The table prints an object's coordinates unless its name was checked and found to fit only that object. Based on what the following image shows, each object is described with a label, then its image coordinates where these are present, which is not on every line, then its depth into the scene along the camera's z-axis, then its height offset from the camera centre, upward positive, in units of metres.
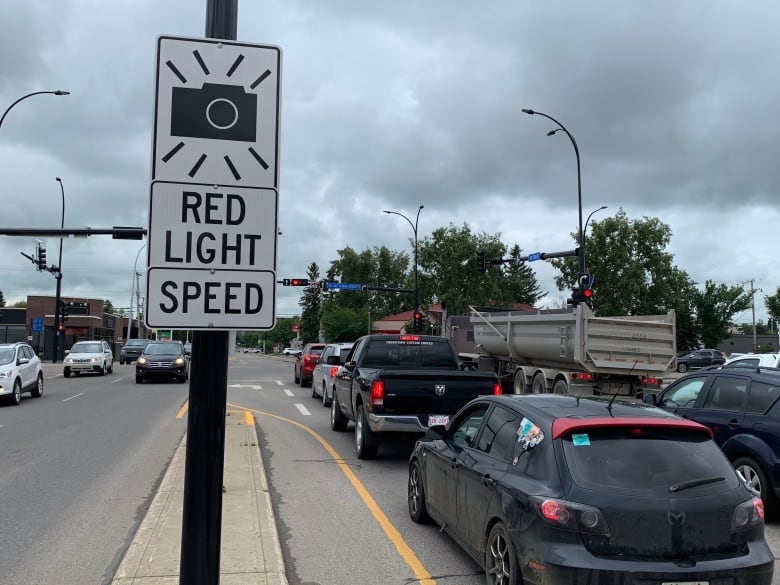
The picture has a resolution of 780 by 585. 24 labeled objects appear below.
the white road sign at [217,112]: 3.17 +1.03
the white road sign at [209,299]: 3.04 +0.18
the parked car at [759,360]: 21.52 -0.50
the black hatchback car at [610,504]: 4.20 -1.00
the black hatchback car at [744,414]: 7.48 -0.80
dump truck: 17.59 -0.21
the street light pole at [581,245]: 29.45 +4.16
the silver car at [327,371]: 17.51 -0.82
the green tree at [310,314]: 132.62 +5.09
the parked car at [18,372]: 18.43 -0.93
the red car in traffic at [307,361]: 27.17 -0.80
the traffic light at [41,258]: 37.09 +4.21
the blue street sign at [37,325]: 54.34 +1.01
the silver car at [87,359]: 32.19 -0.93
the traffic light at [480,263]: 37.14 +4.18
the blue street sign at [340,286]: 56.86 +4.51
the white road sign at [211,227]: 3.09 +0.50
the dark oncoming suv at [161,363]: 27.45 -0.92
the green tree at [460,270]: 60.19 +6.29
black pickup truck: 10.23 -0.81
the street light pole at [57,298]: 43.95 +2.59
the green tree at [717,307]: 78.06 +4.18
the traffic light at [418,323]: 45.35 +1.24
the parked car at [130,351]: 48.47 -0.82
